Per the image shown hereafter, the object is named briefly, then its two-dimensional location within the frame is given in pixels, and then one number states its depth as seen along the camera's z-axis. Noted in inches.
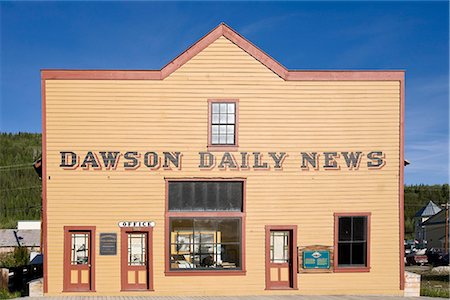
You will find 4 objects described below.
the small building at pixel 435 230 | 2620.6
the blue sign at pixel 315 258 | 664.4
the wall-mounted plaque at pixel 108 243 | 643.5
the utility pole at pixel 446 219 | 2149.4
